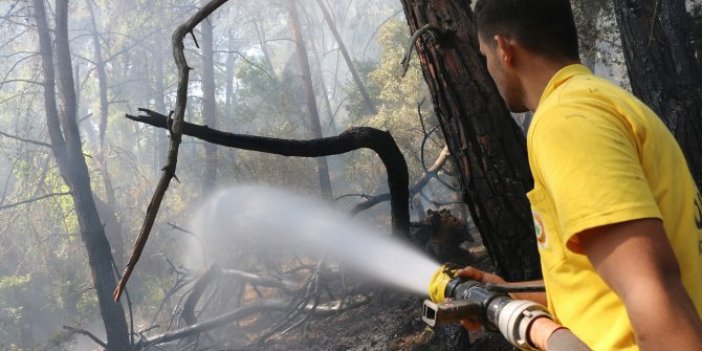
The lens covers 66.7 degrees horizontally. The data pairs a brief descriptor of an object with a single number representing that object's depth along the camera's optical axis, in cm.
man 97
